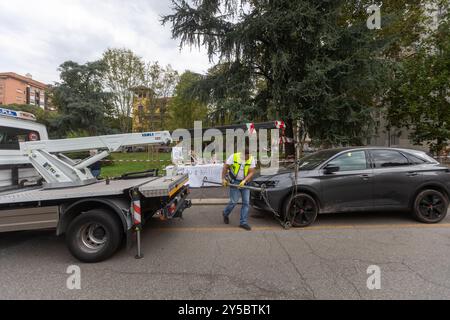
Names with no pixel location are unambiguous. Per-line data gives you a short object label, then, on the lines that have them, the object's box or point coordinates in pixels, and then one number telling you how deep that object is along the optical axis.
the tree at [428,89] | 11.11
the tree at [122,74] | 26.84
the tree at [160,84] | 28.47
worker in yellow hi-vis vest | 4.85
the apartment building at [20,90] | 73.50
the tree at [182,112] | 30.61
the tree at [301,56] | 9.93
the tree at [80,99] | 23.97
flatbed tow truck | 3.49
